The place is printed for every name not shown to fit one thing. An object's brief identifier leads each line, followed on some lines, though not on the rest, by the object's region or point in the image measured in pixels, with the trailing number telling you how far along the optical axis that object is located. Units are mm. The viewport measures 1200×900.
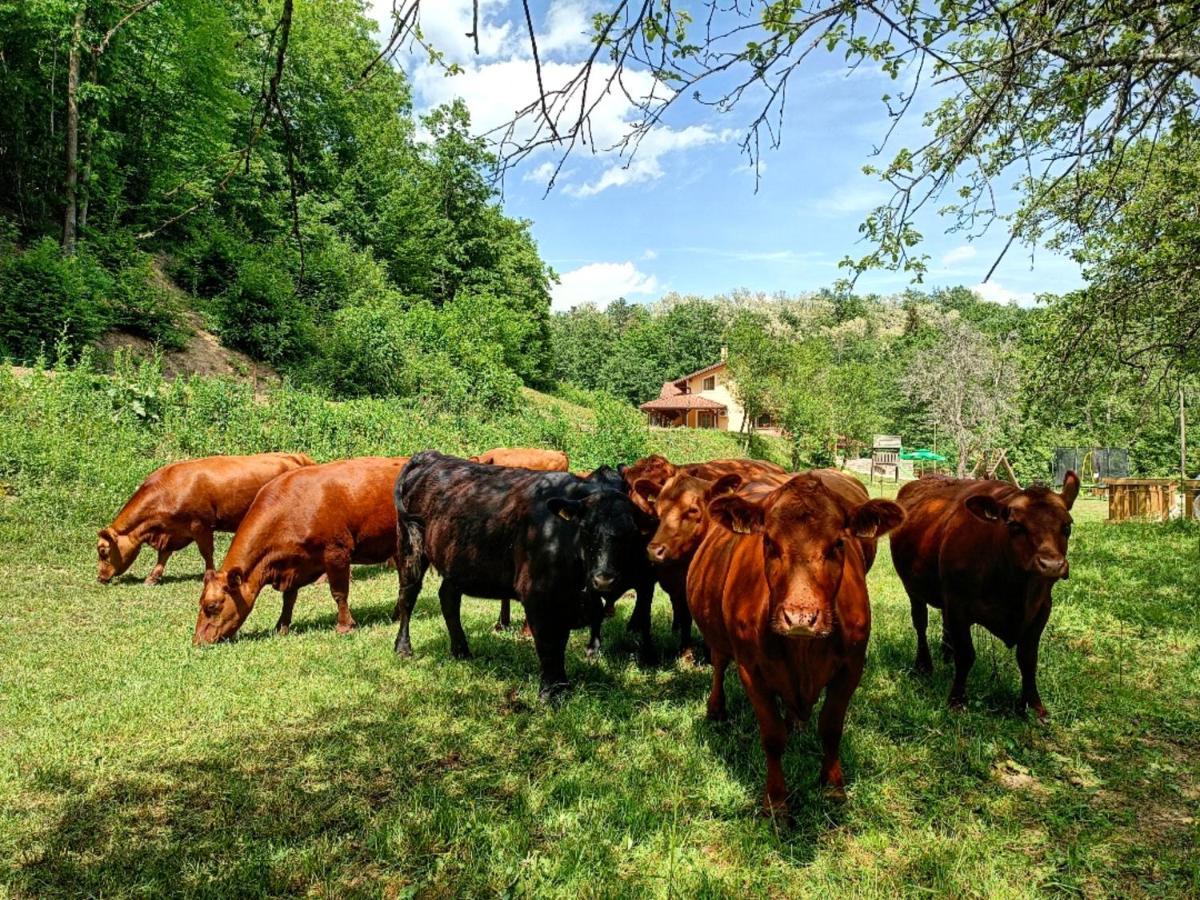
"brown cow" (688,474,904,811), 3131
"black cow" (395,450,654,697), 5207
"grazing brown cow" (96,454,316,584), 9391
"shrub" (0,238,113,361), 14797
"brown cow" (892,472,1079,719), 4574
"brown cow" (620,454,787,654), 6168
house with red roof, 60469
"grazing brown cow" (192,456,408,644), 6887
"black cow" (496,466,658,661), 5957
